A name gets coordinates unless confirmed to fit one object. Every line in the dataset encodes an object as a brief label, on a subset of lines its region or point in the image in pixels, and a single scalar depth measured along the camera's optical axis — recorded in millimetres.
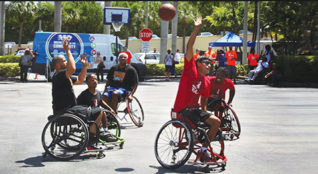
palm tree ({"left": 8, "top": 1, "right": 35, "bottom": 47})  63825
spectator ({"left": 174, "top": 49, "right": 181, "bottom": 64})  29255
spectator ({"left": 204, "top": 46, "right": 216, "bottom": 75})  24609
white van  24484
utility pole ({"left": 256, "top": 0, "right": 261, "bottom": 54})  33666
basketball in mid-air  6934
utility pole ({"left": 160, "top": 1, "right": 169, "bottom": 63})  30062
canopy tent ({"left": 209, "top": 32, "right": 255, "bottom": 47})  32562
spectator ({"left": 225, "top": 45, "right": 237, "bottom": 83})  23062
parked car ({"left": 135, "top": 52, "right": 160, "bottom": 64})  39588
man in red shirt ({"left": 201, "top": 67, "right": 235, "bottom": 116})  8930
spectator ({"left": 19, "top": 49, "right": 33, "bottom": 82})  23578
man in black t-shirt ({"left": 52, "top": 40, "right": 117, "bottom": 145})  7238
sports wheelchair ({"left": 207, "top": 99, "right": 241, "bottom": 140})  8906
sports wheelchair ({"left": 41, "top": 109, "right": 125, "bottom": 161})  7023
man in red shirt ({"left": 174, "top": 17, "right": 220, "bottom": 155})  6559
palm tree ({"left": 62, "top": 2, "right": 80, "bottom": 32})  65506
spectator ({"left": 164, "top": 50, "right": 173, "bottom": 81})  26375
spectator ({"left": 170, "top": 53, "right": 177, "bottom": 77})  27294
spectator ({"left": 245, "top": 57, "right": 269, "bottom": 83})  22780
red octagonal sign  27391
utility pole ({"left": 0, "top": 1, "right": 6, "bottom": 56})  32781
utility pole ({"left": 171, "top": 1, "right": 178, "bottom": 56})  30641
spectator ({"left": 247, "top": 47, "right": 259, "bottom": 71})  25062
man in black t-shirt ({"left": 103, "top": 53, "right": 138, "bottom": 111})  10274
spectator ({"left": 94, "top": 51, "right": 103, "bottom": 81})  24703
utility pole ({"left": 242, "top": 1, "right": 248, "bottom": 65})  29628
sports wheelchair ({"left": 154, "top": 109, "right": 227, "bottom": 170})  6384
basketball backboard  27594
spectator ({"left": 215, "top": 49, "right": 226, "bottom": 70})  22322
